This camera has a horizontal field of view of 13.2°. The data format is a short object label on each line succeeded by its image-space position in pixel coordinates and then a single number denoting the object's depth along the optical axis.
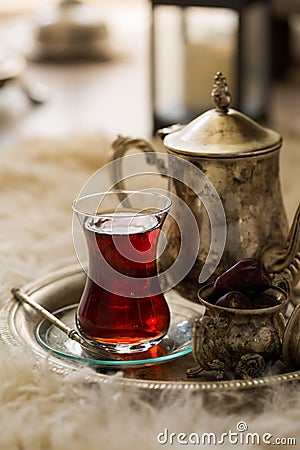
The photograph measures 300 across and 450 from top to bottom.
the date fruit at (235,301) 0.74
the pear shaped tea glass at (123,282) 0.76
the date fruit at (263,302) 0.74
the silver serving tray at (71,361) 0.72
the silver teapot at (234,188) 0.81
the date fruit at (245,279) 0.75
